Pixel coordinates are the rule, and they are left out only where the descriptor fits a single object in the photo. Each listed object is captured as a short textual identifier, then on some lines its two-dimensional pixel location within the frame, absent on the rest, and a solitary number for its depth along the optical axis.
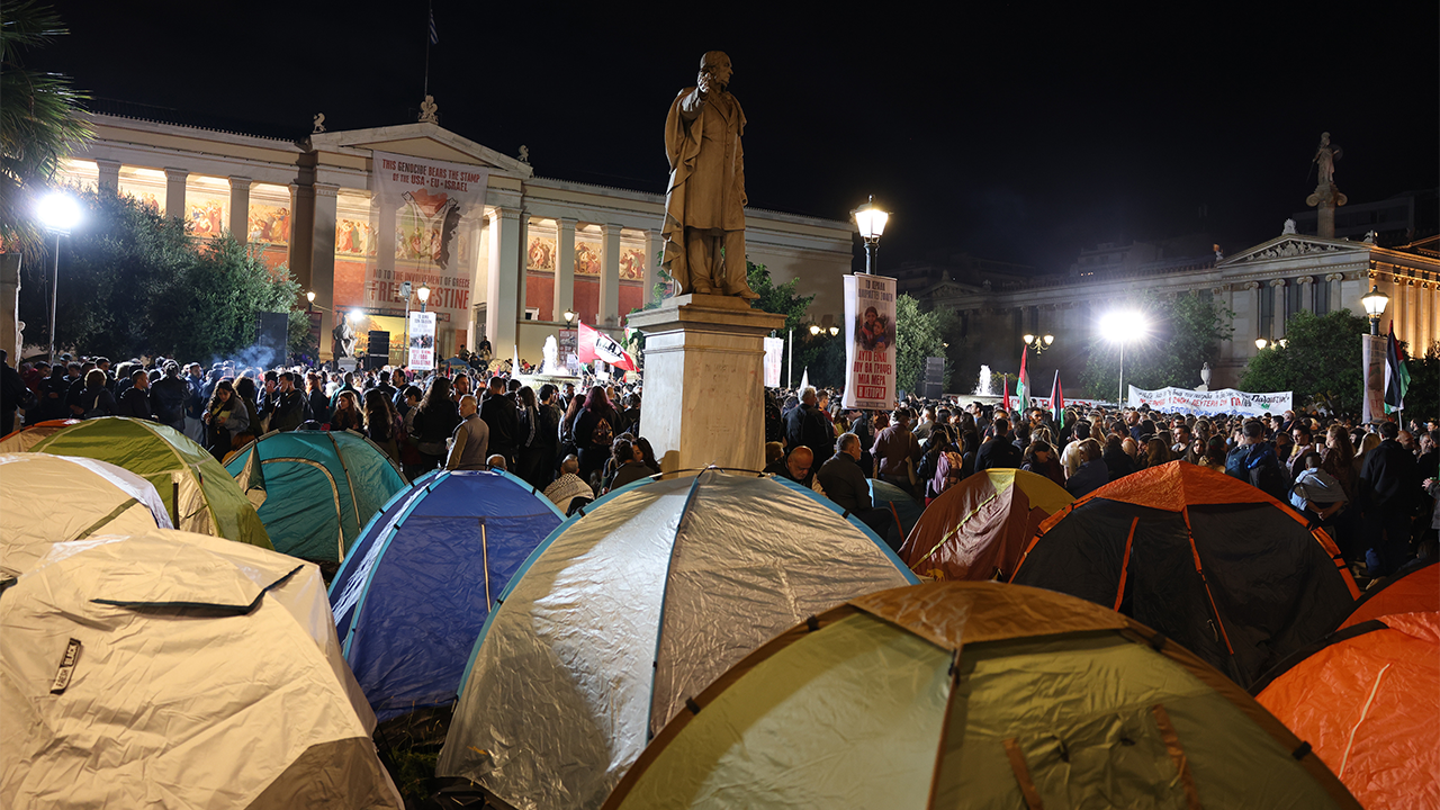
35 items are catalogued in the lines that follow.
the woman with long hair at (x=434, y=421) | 10.61
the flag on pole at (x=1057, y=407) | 17.08
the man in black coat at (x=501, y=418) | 10.97
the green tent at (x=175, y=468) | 6.72
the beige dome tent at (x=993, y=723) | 2.50
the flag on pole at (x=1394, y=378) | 13.98
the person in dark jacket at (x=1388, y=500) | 9.34
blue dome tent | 5.50
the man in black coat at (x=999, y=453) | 10.17
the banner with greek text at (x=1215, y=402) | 23.80
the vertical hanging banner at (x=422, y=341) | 19.86
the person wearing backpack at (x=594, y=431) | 10.75
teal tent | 8.95
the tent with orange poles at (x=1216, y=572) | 5.91
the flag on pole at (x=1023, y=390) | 18.12
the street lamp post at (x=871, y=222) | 11.26
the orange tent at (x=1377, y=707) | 3.34
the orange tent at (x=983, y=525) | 7.88
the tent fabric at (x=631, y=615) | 4.12
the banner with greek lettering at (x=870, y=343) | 10.10
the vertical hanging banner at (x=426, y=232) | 41.72
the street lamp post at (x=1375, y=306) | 18.65
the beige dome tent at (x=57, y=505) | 4.48
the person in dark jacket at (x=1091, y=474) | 8.97
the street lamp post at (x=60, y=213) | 13.10
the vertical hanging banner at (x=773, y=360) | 17.33
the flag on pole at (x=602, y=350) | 19.56
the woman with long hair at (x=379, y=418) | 10.73
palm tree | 9.13
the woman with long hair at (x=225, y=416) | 11.18
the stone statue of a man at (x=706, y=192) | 7.92
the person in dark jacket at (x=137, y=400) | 12.04
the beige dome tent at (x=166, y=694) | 3.12
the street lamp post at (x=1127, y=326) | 55.50
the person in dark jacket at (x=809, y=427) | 10.85
